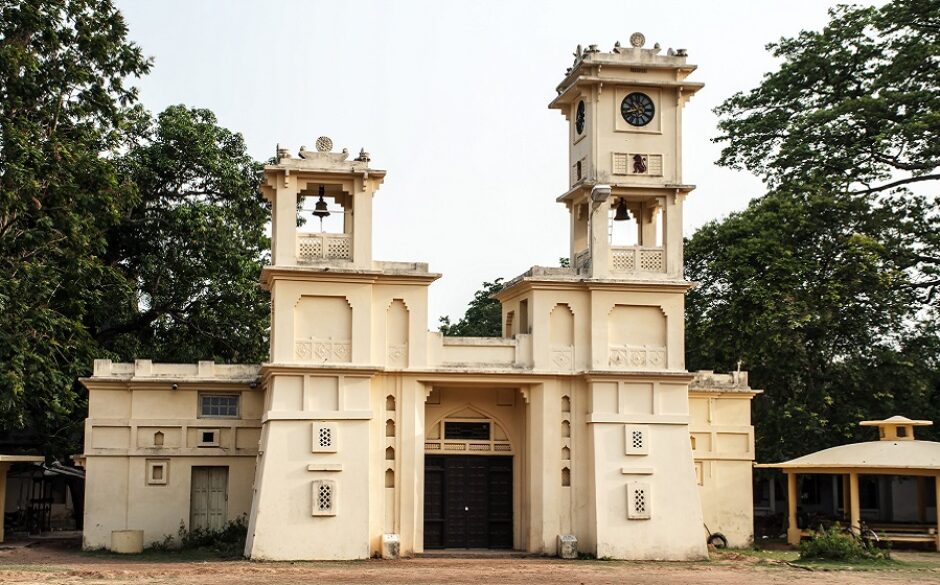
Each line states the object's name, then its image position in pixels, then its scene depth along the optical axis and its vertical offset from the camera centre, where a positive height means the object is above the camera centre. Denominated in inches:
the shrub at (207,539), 1037.2 -69.1
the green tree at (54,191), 1127.0 +239.8
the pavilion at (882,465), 1098.7 -10.8
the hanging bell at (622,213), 1070.4 +197.6
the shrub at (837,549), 987.3 -73.4
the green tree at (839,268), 1261.1 +182.2
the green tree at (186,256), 1378.0 +211.4
